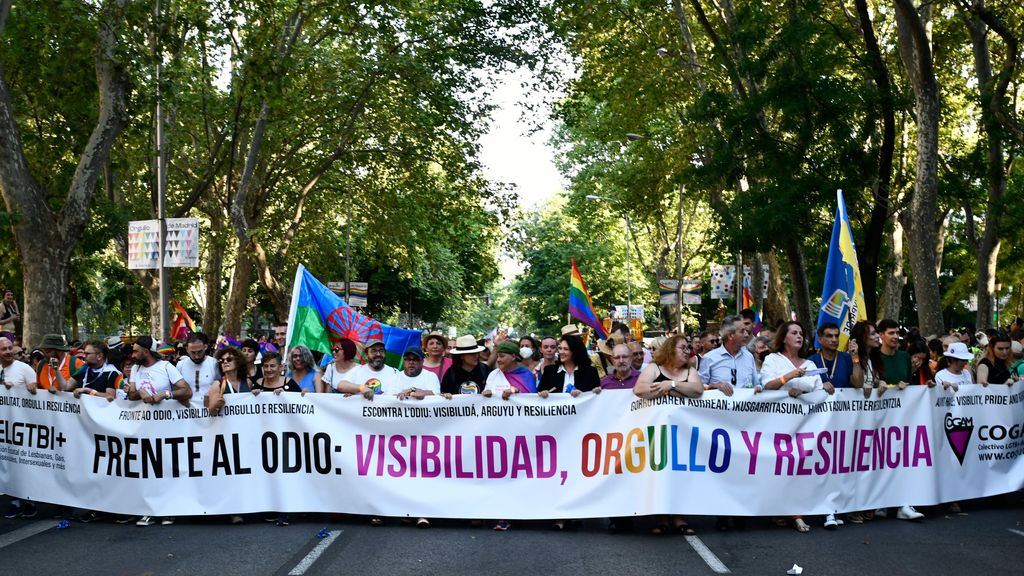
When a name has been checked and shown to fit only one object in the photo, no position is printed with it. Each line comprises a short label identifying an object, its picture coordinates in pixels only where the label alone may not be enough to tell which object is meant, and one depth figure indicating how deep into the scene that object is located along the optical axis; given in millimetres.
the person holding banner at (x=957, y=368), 10242
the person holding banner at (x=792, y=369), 9211
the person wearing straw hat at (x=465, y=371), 10552
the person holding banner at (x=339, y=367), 10305
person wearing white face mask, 12875
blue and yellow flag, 10180
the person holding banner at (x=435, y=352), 11016
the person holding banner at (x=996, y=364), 10914
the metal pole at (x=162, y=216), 21172
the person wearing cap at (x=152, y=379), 9977
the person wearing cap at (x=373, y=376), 10031
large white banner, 9070
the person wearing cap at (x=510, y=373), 10055
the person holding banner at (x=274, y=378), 10000
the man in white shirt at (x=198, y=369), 10727
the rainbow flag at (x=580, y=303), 17603
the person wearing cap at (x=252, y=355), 11719
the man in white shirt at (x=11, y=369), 10969
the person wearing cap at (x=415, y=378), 9984
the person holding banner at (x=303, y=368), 10188
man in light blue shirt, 9875
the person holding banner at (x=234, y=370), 10297
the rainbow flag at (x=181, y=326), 26486
